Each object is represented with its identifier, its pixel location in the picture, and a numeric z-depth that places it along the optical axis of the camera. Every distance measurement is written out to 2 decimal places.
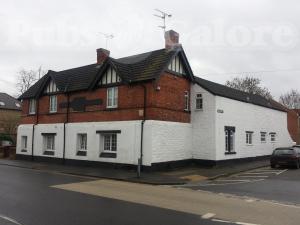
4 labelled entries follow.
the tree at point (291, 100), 49.65
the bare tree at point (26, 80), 40.59
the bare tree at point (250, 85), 40.18
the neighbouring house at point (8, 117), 32.55
